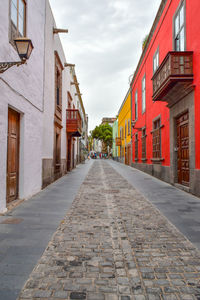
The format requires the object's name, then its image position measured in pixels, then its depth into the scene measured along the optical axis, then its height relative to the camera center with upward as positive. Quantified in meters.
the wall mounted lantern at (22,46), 4.16 +2.12
